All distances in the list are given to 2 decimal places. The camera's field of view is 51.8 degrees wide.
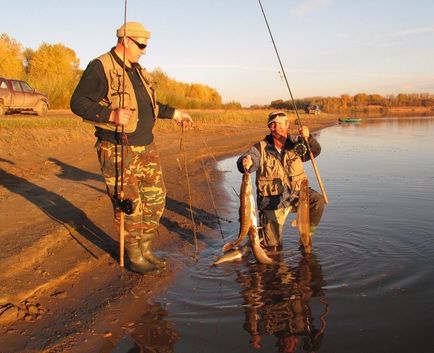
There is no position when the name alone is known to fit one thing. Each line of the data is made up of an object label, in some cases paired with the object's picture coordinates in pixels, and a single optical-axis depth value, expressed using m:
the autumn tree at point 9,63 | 27.48
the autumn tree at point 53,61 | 37.38
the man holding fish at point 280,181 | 5.36
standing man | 3.97
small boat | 43.69
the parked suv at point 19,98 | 18.88
